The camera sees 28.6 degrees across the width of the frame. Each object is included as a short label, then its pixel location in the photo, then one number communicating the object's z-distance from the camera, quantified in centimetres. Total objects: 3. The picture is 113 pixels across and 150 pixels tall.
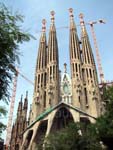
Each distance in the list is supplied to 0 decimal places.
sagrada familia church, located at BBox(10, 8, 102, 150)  3675
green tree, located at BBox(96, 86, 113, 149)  1882
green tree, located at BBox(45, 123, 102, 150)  2134
